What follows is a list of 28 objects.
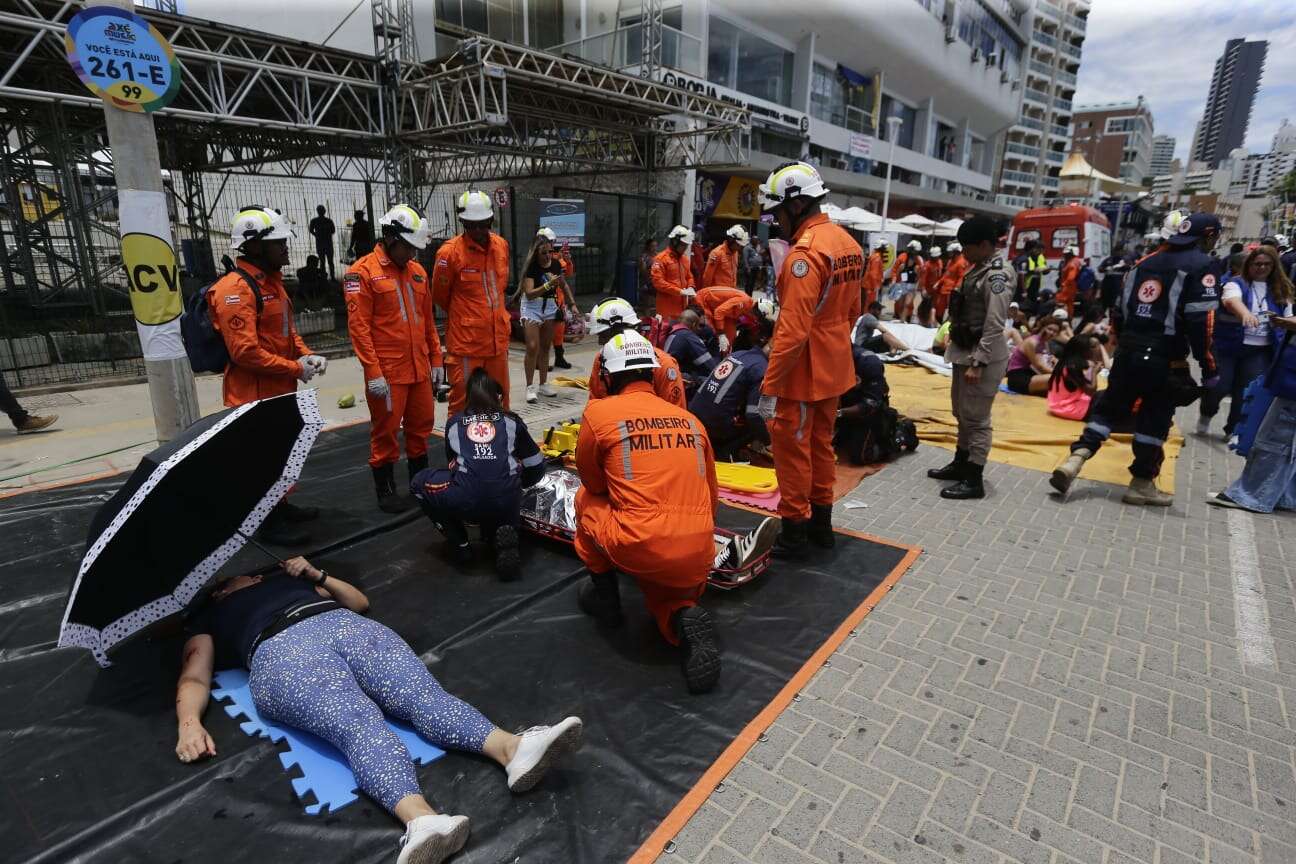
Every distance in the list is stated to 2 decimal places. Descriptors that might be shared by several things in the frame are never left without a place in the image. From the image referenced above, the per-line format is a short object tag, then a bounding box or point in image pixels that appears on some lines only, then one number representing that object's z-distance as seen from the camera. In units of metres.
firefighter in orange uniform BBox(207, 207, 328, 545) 3.95
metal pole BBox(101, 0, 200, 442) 4.06
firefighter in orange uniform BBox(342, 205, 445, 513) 4.43
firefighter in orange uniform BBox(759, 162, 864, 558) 3.76
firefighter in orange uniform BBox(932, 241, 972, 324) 13.09
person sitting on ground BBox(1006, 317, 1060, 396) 8.41
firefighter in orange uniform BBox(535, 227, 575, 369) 8.22
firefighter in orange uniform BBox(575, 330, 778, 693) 2.86
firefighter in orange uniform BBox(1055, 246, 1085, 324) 13.80
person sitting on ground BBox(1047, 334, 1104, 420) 7.47
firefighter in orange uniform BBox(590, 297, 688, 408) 3.79
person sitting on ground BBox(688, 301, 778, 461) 5.30
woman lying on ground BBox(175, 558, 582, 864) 2.19
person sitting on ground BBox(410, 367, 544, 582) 3.80
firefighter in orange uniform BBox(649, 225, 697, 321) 8.74
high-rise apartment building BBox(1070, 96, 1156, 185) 98.81
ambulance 18.88
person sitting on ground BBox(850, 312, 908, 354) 9.16
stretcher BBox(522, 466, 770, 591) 3.68
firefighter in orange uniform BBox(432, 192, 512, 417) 5.07
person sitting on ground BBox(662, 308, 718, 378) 5.96
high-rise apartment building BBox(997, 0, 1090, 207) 56.69
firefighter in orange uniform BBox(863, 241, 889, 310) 10.74
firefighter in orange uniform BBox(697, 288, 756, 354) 7.45
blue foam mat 2.30
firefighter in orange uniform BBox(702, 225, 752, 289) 9.53
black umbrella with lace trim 2.31
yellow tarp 6.02
